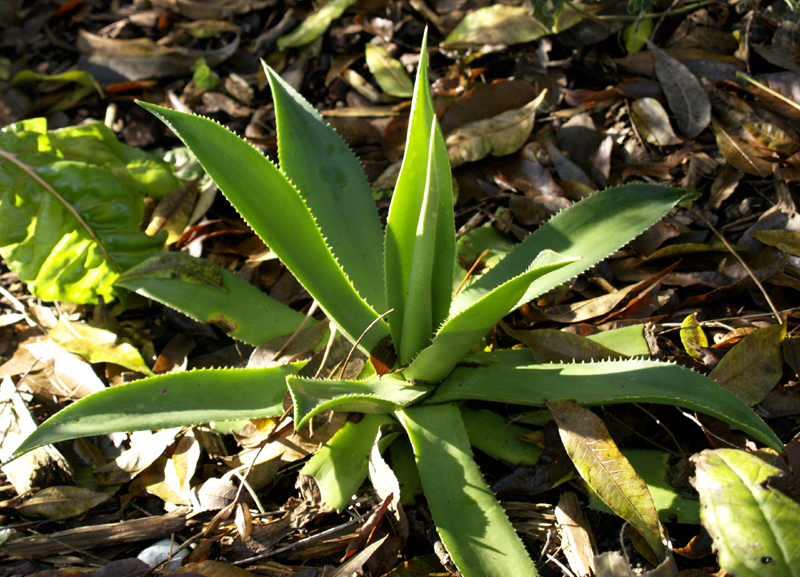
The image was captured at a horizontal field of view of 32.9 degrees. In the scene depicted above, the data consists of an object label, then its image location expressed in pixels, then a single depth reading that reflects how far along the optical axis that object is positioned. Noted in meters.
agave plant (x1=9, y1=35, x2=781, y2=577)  0.78
